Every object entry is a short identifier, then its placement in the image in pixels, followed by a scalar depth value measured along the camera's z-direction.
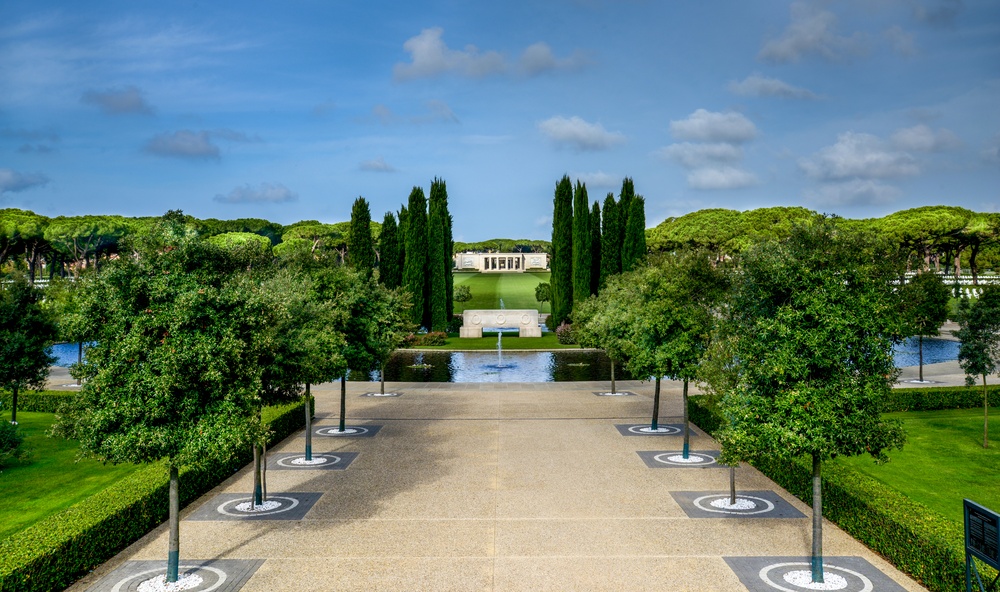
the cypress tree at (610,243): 61.56
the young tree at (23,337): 22.88
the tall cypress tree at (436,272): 61.47
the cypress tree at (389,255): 63.34
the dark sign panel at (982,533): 9.49
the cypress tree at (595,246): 63.06
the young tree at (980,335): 21.97
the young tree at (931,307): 31.92
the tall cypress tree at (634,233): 61.50
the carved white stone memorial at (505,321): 60.16
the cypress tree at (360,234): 63.50
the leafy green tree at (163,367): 11.22
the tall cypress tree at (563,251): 63.16
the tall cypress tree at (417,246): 61.12
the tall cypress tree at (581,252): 61.31
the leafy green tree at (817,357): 11.62
